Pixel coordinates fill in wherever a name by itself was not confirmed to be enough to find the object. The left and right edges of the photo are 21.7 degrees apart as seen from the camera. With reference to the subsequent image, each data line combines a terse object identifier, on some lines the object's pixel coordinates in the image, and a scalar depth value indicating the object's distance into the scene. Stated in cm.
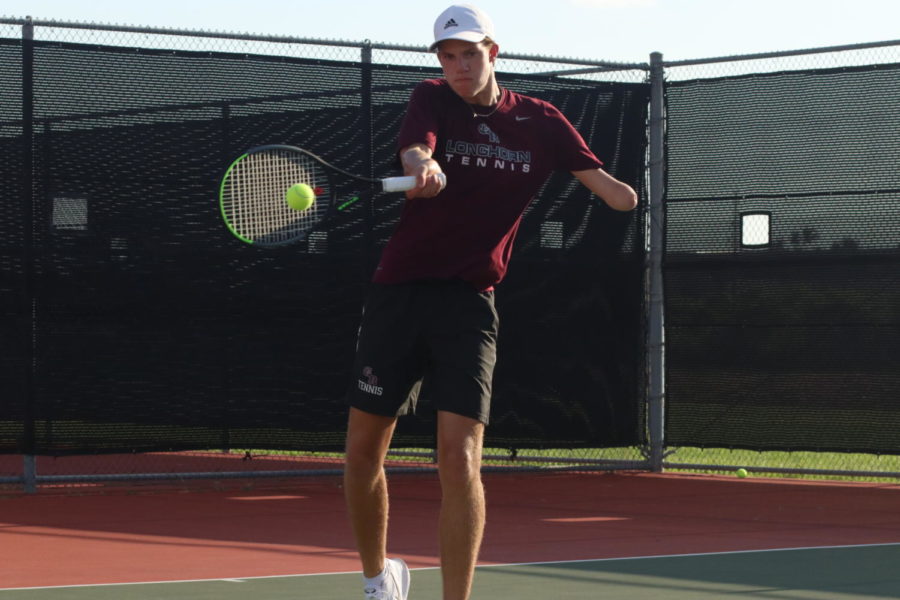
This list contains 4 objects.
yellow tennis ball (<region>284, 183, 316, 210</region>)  747
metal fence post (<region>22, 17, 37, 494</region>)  1301
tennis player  666
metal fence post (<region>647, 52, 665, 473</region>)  1524
